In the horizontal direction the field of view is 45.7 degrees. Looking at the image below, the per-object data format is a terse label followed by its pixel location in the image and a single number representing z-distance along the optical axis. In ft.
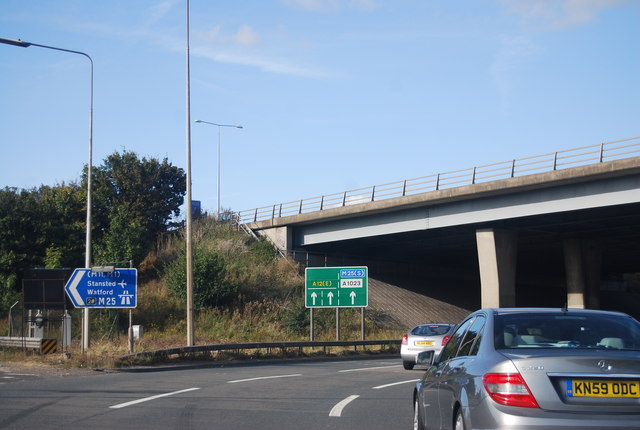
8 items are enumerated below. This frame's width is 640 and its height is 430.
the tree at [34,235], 134.31
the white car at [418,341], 74.13
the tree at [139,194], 155.02
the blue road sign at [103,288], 81.66
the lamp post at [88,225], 83.71
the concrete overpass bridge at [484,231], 115.65
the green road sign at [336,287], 112.06
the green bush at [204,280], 132.26
